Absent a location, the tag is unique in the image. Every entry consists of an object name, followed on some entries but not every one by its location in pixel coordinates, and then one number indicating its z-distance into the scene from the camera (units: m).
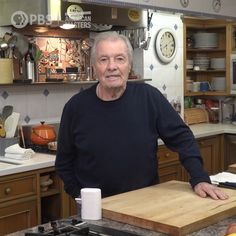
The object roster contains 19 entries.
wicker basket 5.54
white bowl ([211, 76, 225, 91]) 5.68
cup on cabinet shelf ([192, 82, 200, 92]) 5.71
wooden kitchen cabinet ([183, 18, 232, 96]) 5.51
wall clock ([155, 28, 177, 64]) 4.94
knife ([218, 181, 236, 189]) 2.19
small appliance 5.47
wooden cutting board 1.70
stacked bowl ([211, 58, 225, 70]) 5.67
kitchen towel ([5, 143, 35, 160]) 3.43
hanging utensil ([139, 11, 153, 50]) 4.74
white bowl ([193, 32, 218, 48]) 5.66
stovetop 1.61
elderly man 2.17
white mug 1.82
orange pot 3.78
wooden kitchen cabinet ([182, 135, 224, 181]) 4.97
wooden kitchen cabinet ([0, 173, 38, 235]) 3.16
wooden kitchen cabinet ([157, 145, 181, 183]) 4.41
